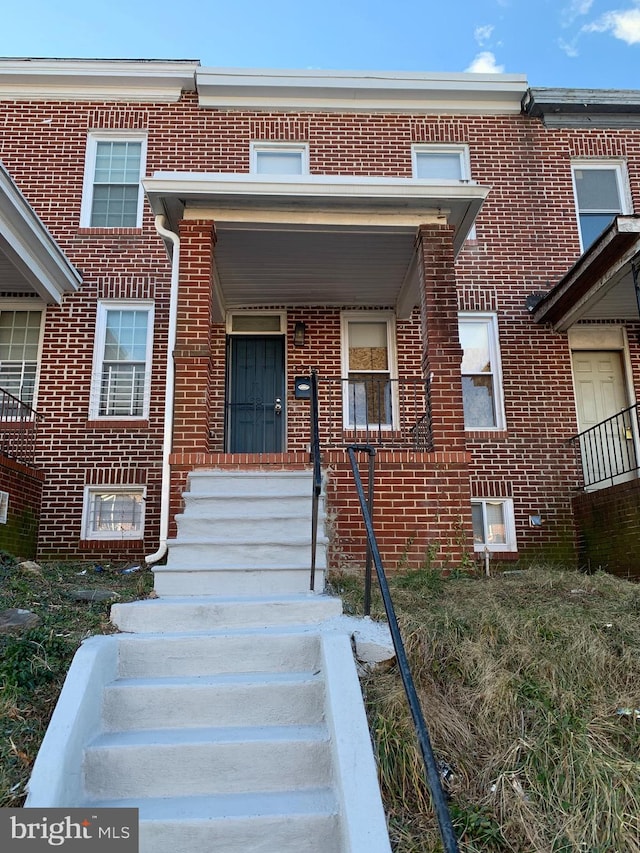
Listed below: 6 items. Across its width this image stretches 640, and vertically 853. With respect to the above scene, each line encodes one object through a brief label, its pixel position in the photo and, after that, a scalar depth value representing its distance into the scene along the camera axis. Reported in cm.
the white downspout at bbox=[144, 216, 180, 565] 564
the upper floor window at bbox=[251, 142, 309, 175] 971
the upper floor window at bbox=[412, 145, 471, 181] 980
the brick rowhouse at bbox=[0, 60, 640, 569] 830
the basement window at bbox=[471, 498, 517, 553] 848
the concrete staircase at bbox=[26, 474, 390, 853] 256
